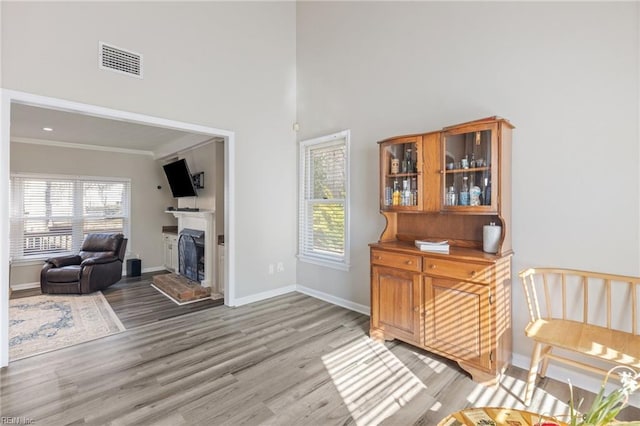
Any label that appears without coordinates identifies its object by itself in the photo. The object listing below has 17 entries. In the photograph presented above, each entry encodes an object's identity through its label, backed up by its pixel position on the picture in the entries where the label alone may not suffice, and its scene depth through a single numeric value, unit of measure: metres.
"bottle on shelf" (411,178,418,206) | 2.82
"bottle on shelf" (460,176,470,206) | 2.53
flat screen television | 5.44
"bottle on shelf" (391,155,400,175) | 2.98
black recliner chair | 4.78
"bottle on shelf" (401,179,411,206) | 2.87
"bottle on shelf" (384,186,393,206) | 3.03
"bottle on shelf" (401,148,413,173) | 2.88
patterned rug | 3.00
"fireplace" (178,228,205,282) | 5.23
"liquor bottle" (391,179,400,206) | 2.96
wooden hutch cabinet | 2.31
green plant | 1.02
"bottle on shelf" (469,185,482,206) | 2.46
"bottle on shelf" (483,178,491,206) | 2.39
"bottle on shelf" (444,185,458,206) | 2.59
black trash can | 6.03
